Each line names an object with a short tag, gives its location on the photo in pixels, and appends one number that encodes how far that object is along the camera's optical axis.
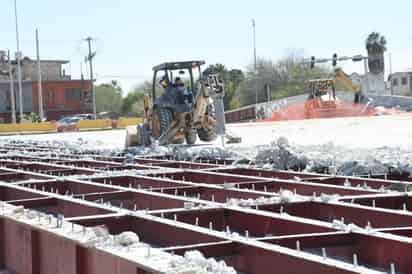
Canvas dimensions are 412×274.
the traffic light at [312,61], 58.65
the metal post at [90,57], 89.38
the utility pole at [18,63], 73.12
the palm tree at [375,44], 115.24
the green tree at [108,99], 118.44
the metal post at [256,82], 95.41
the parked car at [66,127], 60.85
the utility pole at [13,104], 72.62
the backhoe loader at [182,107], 25.06
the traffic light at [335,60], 58.83
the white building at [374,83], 85.19
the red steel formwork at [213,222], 6.06
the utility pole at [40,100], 69.75
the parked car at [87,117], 78.65
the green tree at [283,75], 110.31
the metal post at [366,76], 71.07
